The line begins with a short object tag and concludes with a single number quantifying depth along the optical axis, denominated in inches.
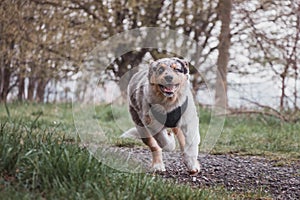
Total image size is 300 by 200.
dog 150.1
